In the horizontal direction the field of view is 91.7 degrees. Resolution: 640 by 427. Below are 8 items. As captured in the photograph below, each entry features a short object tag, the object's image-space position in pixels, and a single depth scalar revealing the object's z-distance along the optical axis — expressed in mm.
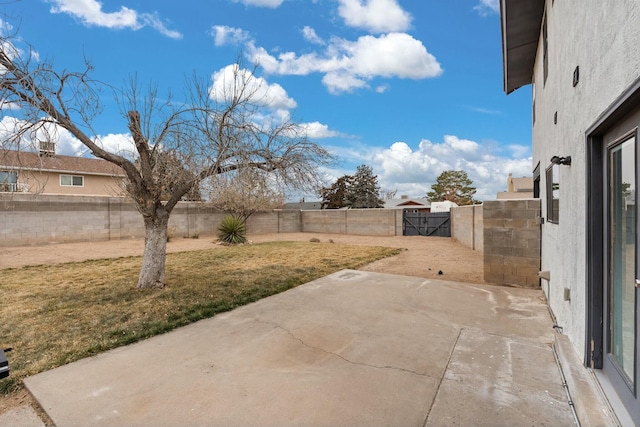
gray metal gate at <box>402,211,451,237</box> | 17359
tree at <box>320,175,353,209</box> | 35531
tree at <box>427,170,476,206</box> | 39281
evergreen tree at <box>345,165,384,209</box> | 36031
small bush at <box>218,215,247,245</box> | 15656
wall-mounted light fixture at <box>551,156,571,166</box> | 3222
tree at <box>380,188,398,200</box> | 43469
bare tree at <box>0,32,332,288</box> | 5113
